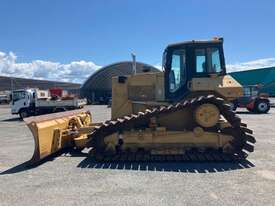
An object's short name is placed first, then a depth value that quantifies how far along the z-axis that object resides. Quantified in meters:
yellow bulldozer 5.07
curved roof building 37.58
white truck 15.64
